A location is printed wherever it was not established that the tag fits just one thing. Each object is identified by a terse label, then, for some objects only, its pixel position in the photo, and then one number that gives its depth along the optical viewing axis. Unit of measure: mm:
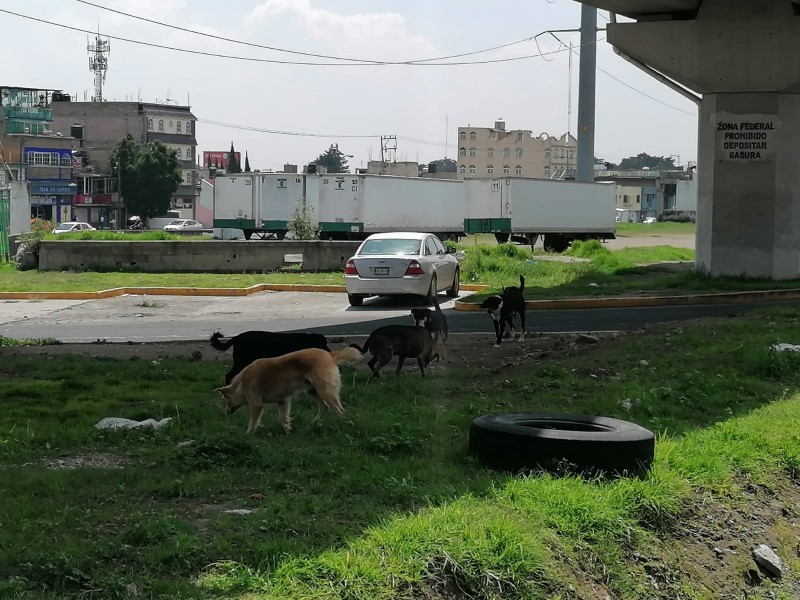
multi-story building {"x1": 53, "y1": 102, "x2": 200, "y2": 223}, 114438
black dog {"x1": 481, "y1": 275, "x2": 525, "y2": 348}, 15531
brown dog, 8773
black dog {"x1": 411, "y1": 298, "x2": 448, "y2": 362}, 12836
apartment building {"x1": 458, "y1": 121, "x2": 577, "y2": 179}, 157875
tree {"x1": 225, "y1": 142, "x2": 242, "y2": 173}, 132500
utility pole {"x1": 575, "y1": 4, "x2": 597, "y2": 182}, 48656
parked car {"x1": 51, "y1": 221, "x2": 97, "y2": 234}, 71188
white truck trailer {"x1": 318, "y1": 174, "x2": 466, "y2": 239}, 51281
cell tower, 132250
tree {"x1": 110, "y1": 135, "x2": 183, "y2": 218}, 108688
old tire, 7832
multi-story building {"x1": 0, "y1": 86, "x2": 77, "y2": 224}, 99125
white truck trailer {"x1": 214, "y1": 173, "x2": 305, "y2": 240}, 52438
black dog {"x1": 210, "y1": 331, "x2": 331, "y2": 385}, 10523
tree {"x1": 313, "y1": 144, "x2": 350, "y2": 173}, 195850
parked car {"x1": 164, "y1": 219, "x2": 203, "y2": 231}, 84762
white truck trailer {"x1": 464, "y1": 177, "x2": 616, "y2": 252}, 54906
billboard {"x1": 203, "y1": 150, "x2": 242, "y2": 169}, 166125
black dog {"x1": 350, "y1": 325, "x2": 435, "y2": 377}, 11953
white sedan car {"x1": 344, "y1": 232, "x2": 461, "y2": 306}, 23469
